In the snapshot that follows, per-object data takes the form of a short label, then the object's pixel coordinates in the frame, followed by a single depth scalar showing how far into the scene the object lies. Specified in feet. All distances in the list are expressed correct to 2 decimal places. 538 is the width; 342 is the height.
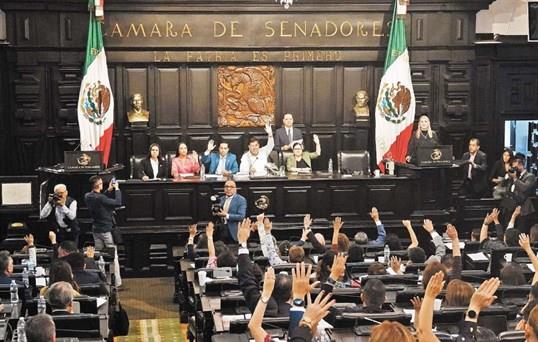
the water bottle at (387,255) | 37.96
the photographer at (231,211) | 44.96
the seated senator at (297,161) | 54.34
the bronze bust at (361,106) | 59.98
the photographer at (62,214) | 44.55
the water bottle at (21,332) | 22.36
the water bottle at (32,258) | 35.95
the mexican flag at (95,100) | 56.44
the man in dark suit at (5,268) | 32.76
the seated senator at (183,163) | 53.67
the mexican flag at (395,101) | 58.34
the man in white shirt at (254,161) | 53.42
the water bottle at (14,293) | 30.66
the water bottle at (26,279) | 31.94
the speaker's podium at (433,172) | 51.67
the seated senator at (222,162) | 53.67
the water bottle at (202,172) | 52.30
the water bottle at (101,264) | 36.00
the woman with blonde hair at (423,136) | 56.90
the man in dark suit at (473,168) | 56.44
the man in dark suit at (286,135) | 57.72
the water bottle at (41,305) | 27.23
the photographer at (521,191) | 51.62
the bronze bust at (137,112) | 58.13
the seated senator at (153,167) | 52.49
